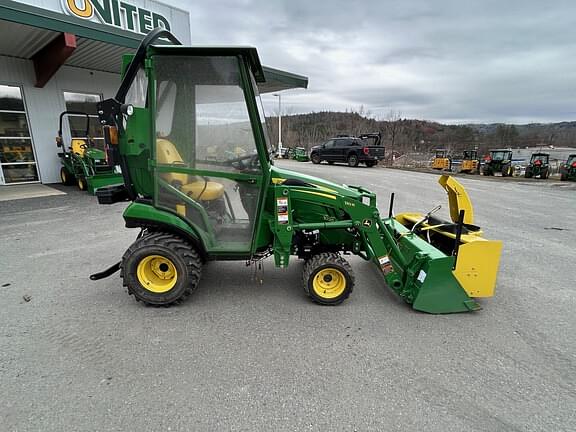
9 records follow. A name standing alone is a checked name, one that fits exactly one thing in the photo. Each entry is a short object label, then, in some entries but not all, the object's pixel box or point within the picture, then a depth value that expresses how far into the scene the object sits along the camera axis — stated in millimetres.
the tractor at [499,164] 18766
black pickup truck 19969
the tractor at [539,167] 17500
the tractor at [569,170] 16141
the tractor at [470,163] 21094
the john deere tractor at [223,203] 2857
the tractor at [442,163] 22625
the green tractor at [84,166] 8445
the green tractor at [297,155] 26578
